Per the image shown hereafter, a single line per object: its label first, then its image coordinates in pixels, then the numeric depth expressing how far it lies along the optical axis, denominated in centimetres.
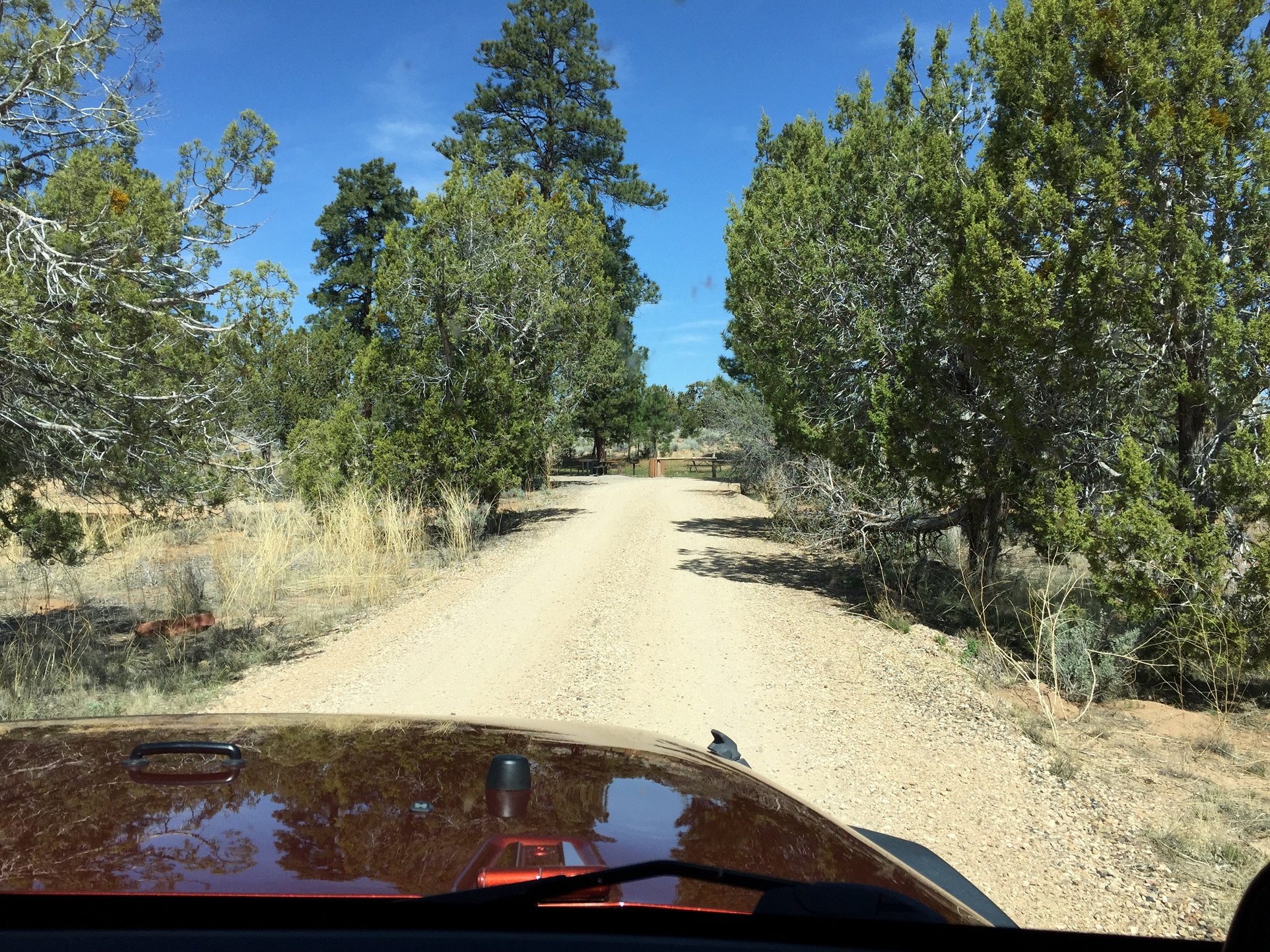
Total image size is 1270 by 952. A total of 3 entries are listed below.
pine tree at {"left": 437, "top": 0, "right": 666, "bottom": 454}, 3275
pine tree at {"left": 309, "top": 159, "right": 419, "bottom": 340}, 4156
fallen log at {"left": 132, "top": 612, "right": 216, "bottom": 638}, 979
